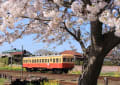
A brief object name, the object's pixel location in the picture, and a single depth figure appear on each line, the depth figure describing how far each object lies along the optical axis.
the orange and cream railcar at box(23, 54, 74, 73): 42.44
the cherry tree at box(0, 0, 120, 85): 6.92
